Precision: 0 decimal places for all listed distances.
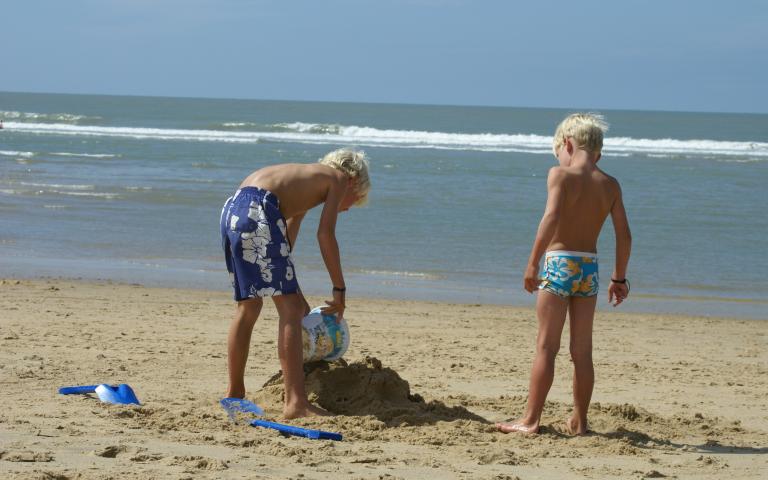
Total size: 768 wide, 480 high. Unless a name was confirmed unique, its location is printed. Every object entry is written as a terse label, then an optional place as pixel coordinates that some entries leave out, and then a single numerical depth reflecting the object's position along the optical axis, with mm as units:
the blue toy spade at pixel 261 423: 9734
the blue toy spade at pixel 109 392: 11023
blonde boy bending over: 10281
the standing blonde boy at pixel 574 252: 9836
